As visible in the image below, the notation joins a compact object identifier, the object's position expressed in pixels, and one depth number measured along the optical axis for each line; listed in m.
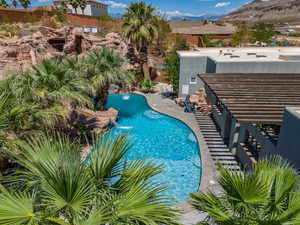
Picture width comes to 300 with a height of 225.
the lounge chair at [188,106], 18.66
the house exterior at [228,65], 14.95
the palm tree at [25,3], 43.16
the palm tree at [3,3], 42.32
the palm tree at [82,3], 48.21
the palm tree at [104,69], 14.10
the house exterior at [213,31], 50.17
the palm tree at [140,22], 23.31
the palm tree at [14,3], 45.78
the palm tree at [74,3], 47.27
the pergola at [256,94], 8.09
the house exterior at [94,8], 73.84
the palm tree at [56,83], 8.62
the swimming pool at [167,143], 10.61
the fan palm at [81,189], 2.88
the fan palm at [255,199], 3.11
